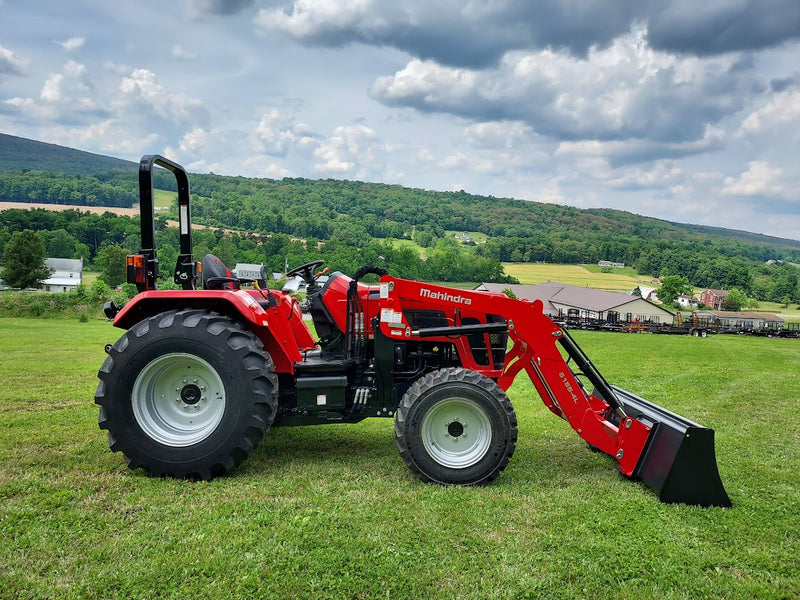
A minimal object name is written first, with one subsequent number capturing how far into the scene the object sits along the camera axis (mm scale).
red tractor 4969
